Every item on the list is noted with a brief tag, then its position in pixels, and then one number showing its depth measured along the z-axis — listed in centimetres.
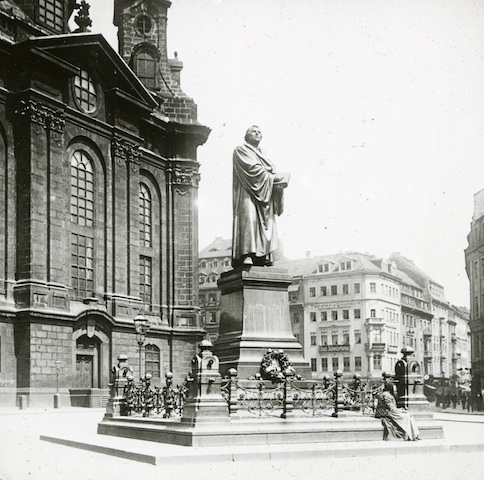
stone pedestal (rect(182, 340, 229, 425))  1381
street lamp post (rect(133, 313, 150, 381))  3018
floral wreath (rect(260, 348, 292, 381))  1548
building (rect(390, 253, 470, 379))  9718
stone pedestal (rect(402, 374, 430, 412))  1634
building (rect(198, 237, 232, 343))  9031
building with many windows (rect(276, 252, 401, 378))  8469
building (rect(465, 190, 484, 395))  5928
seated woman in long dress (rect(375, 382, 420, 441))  1484
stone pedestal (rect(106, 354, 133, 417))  1848
